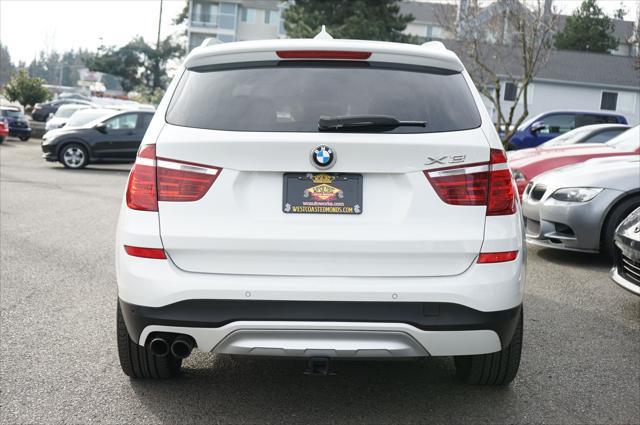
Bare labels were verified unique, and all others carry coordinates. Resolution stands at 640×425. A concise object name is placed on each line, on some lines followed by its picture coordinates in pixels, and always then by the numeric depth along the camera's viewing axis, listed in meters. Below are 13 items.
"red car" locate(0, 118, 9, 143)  28.50
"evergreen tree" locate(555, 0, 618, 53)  56.75
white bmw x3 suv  3.36
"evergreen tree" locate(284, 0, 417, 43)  35.81
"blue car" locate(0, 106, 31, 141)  31.59
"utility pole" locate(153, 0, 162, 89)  69.00
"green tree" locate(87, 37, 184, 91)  68.31
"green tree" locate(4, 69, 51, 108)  45.97
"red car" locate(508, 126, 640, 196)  10.35
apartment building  74.75
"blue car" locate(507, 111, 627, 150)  19.98
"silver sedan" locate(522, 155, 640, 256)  7.84
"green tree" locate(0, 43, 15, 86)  128.00
